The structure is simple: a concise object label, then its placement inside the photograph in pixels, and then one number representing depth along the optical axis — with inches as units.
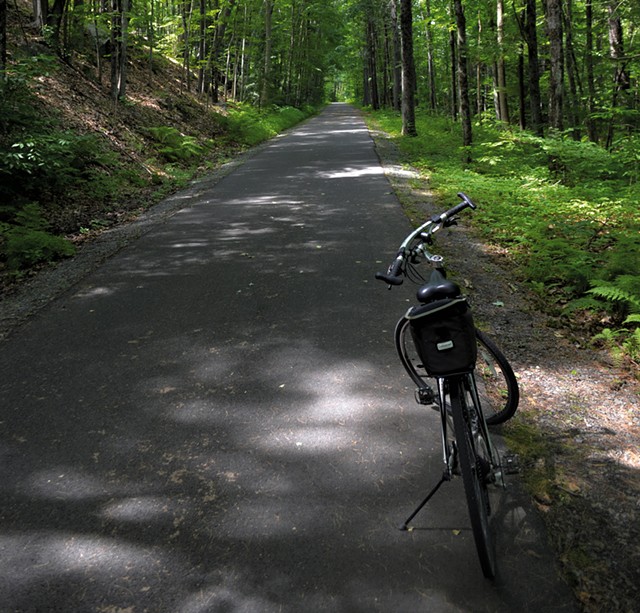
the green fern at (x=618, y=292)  189.8
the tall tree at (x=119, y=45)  568.7
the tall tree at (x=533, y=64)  609.3
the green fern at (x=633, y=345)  172.1
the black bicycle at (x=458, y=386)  92.3
